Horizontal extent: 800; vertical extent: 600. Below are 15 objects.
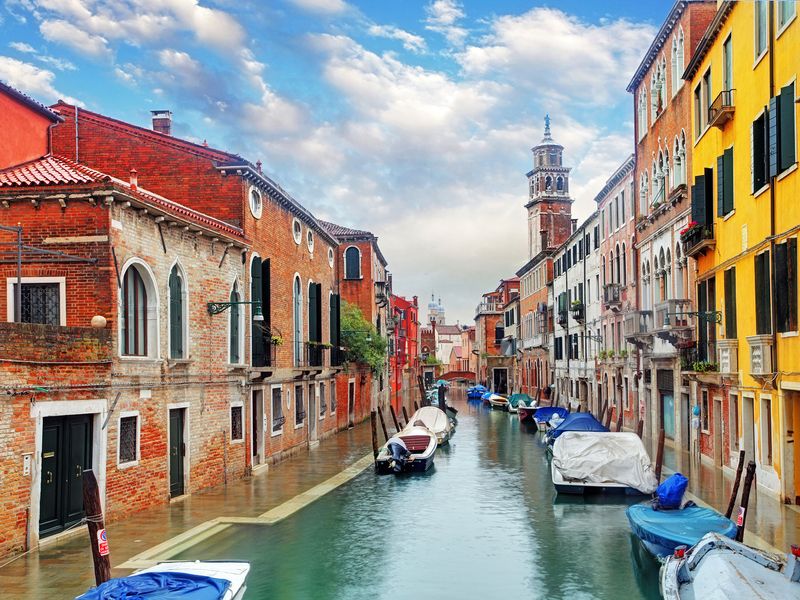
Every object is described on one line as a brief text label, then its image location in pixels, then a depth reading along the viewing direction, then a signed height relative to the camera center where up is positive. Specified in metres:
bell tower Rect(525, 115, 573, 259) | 73.75 +12.28
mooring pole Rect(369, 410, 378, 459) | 24.46 -2.70
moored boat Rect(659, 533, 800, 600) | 8.59 -2.50
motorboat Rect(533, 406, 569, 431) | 36.84 -3.21
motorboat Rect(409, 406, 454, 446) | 33.03 -3.15
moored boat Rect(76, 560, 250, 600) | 8.48 -2.47
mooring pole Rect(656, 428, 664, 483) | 19.53 -2.64
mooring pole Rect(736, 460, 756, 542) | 12.02 -2.35
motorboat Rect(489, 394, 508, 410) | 56.63 -4.01
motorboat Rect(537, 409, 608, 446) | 27.22 -2.69
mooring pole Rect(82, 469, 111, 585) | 9.75 -2.08
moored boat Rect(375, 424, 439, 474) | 23.42 -3.17
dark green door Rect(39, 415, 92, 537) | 13.05 -1.88
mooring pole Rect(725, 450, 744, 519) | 13.81 -2.51
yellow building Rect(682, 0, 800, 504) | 15.05 +2.13
